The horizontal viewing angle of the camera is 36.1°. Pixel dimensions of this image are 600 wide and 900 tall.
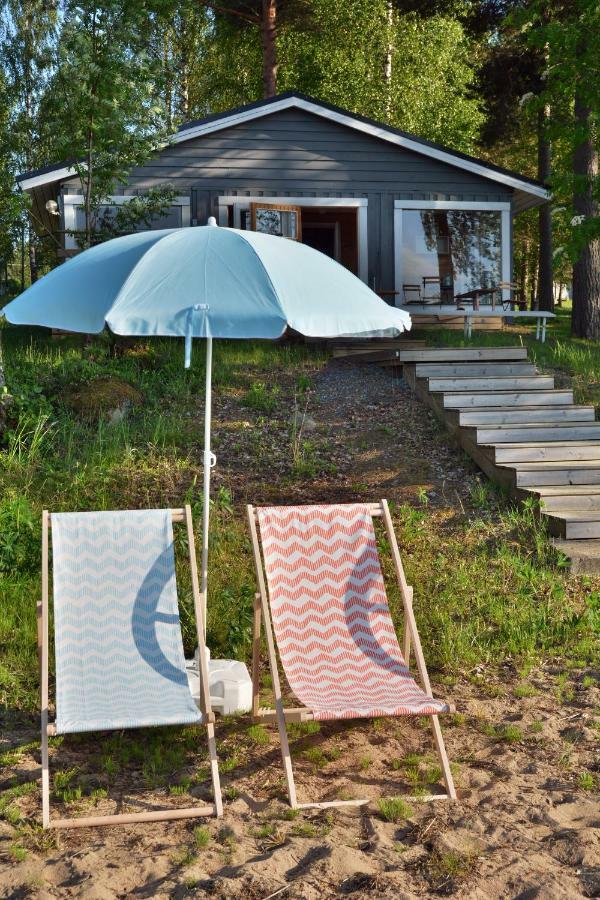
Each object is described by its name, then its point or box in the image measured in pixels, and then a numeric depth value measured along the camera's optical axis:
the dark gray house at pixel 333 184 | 14.54
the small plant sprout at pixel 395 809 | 3.66
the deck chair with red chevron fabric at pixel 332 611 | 4.30
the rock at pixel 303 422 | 8.59
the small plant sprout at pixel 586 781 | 3.95
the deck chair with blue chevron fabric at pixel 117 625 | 3.95
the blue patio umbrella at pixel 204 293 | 3.98
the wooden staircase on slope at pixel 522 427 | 6.87
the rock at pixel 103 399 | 8.50
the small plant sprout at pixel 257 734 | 4.48
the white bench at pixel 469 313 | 13.84
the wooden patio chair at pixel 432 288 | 16.28
